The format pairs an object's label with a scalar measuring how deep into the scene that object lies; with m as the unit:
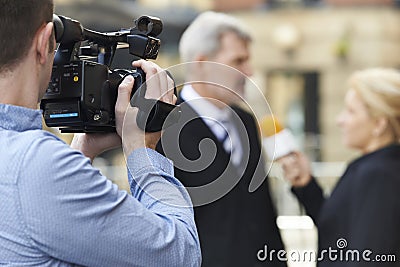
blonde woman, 5.50
